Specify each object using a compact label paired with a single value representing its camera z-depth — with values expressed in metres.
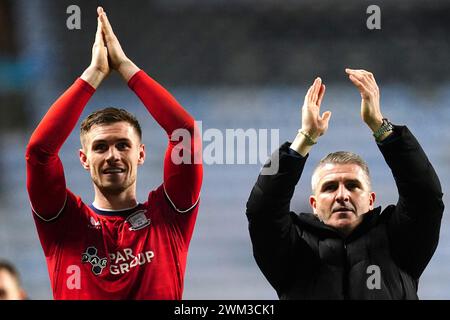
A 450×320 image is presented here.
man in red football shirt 6.36
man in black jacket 6.16
